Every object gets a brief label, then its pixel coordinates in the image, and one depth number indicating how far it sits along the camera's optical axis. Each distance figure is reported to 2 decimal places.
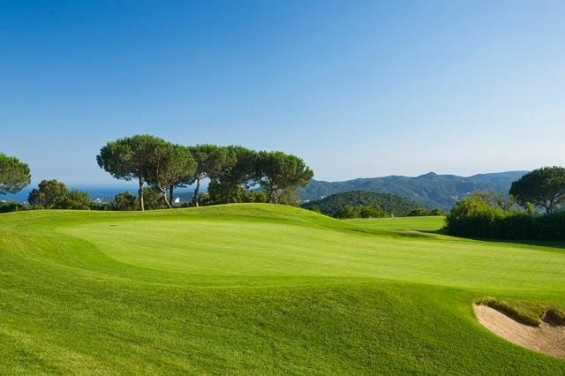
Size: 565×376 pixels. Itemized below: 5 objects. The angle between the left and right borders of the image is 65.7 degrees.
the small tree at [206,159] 67.94
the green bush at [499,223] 37.25
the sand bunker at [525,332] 9.58
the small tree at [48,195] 71.88
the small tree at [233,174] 72.25
